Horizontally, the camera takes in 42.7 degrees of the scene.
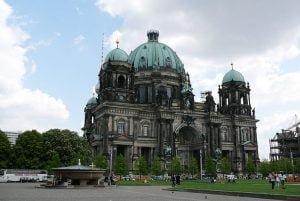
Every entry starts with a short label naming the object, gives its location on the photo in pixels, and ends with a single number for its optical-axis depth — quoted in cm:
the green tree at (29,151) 7875
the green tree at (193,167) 8244
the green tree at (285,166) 9436
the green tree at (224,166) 8562
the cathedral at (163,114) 8368
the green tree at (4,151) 7950
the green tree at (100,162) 7271
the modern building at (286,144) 14638
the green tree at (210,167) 8275
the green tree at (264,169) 9069
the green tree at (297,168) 9832
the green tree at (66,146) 7838
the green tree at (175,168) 7812
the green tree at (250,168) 9038
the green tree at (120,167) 7350
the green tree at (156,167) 7786
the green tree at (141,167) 7631
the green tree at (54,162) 7275
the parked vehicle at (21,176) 7007
